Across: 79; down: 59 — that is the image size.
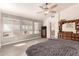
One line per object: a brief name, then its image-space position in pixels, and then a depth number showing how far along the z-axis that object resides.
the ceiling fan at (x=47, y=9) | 1.93
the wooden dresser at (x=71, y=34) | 2.18
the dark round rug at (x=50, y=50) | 1.15
